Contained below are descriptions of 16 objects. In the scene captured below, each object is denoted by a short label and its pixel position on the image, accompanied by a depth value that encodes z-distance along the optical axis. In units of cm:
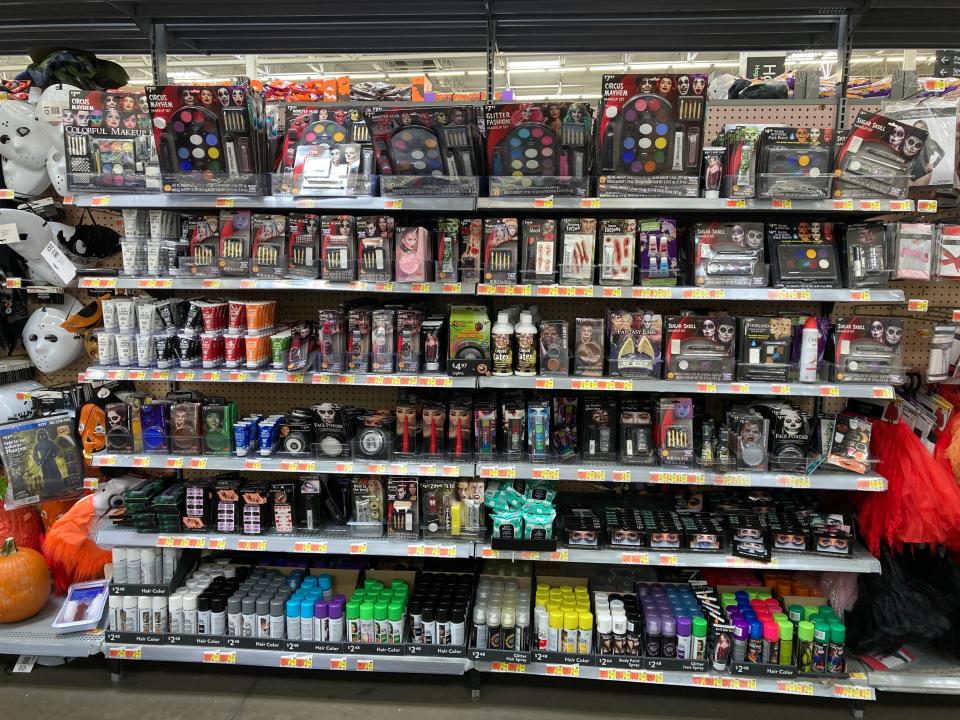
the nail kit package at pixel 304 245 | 280
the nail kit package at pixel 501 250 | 272
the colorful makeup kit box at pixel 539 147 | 258
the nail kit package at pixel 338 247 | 276
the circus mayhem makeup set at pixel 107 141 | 279
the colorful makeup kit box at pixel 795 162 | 254
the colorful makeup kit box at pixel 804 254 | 264
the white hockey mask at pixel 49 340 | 332
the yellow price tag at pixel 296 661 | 283
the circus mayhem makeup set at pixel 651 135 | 252
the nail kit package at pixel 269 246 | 282
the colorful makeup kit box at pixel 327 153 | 271
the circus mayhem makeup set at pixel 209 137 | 266
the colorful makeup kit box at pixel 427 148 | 259
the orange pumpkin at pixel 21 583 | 299
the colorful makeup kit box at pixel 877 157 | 252
